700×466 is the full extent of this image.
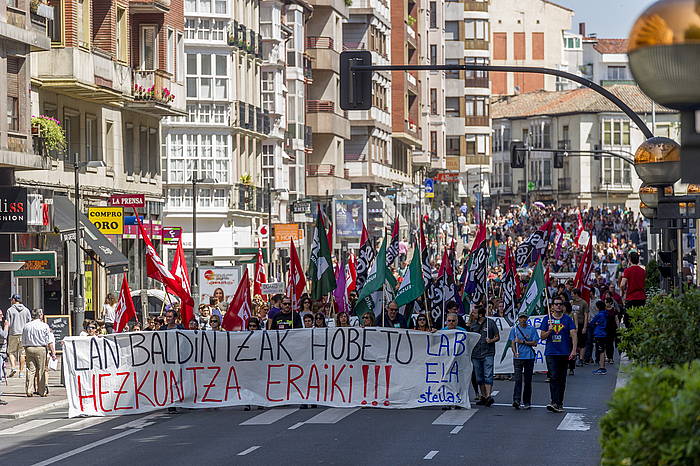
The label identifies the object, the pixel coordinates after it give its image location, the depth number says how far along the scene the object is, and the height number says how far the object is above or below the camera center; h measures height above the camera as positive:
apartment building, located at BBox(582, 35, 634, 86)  156.62 +16.81
